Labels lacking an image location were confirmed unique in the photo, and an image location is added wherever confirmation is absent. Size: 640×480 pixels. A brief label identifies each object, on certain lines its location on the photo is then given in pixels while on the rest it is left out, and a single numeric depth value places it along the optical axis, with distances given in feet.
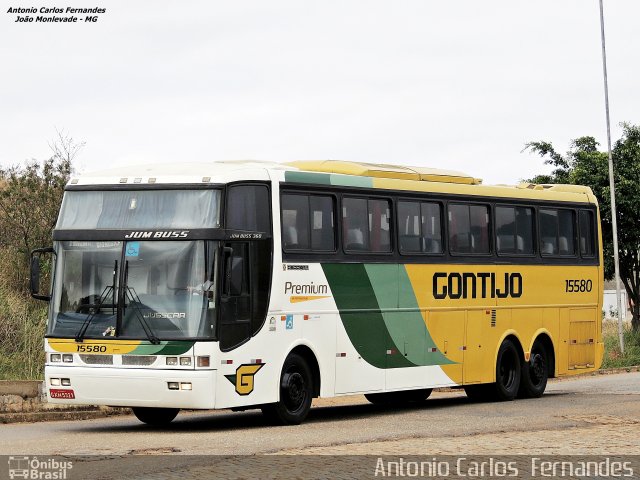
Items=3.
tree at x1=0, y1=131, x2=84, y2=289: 109.40
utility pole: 132.36
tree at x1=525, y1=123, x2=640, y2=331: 148.25
